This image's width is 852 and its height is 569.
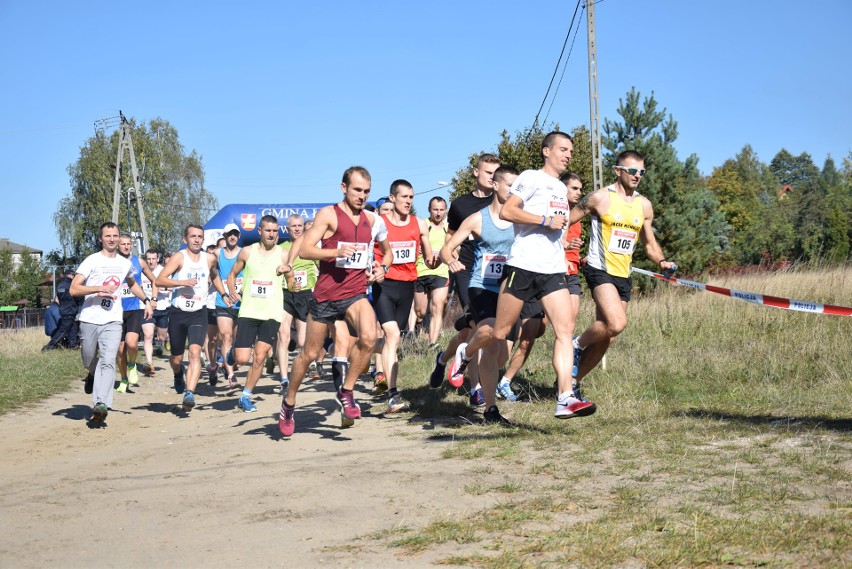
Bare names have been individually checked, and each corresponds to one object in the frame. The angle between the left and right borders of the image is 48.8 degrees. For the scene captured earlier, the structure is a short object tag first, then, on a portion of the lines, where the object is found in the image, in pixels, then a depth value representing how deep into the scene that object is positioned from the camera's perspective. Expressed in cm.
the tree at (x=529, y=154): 3162
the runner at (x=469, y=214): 921
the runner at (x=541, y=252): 708
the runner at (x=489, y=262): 814
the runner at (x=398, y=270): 994
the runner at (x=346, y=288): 806
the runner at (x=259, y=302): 1083
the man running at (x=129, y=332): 1323
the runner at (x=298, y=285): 1216
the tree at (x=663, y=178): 3641
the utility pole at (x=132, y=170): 4578
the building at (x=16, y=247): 12584
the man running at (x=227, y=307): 1327
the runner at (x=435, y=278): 1286
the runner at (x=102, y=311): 990
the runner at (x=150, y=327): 1706
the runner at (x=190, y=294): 1121
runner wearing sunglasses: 818
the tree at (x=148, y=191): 6262
